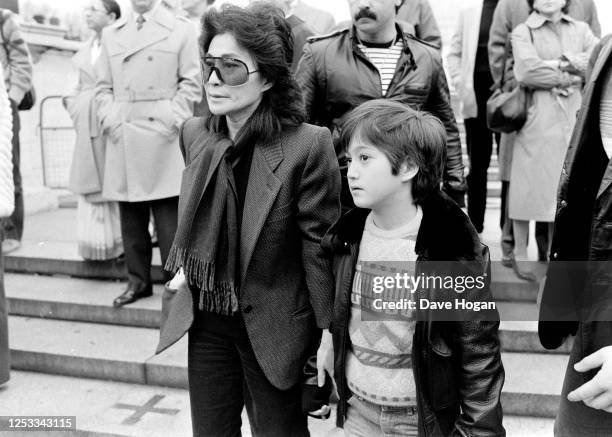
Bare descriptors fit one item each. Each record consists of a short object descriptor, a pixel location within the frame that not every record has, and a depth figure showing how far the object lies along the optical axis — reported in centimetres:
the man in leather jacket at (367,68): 313
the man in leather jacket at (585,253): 168
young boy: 178
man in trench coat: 436
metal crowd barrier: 891
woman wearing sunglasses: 212
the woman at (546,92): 405
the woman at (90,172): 482
